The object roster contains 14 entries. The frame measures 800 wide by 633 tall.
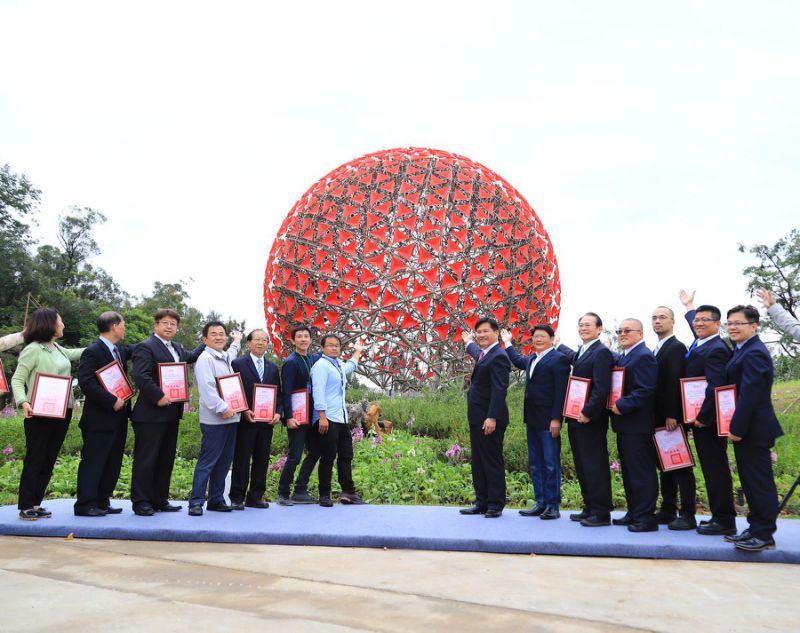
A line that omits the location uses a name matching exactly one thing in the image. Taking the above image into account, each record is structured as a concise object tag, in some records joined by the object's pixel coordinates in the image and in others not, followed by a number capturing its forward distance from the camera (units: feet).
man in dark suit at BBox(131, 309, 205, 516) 20.54
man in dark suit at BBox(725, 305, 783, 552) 16.02
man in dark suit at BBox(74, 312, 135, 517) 20.31
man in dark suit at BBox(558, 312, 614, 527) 19.19
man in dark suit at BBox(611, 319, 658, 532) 18.54
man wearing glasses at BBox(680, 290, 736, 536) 17.71
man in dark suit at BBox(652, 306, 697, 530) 18.98
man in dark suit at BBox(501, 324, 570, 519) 20.66
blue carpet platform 16.29
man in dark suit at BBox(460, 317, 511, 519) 20.83
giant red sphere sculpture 40.78
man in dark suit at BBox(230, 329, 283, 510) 22.50
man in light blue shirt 22.95
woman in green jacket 19.97
